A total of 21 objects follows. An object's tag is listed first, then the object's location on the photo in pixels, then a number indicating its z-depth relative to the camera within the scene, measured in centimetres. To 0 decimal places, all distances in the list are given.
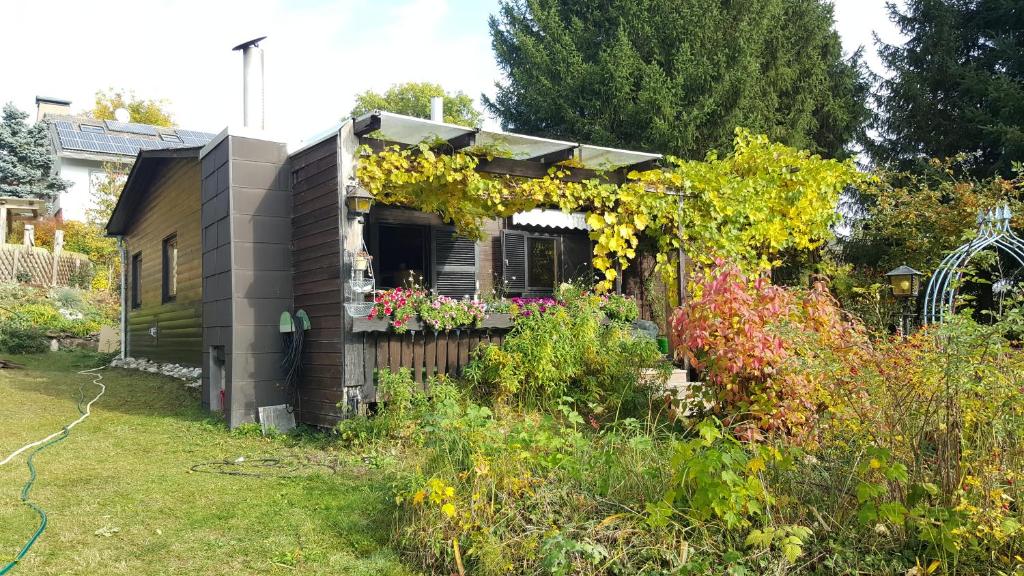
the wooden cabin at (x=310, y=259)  740
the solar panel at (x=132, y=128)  2750
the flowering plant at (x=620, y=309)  907
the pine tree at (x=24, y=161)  2616
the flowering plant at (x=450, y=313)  745
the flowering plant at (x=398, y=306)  724
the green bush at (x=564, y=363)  725
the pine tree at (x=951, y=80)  1338
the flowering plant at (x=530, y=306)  797
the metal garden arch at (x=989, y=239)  835
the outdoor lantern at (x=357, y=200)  727
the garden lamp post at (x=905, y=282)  916
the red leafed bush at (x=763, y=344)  485
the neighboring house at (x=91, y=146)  2545
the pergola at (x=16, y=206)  1956
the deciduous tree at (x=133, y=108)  3347
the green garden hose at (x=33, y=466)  380
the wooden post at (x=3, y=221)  1950
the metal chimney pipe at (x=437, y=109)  872
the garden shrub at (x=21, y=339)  1384
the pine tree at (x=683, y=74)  1479
